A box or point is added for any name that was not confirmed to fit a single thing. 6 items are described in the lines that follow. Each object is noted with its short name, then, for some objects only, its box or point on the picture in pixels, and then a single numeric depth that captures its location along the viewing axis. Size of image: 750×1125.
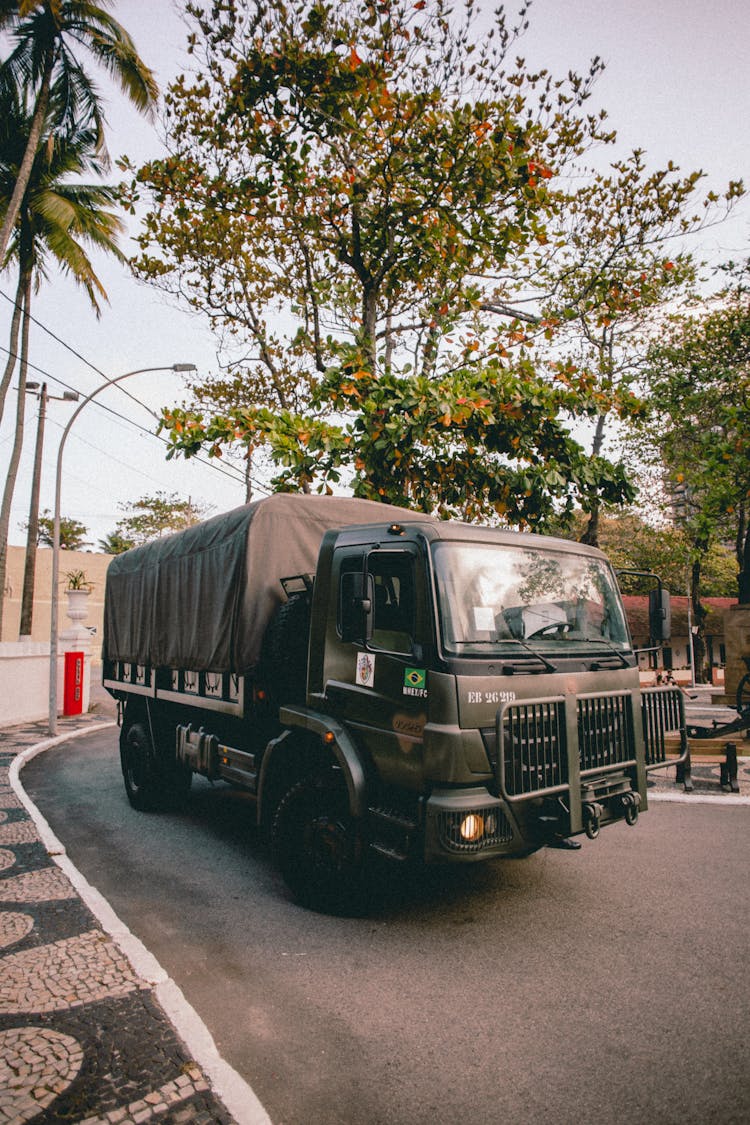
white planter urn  17.72
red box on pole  16.53
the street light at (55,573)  13.20
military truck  4.01
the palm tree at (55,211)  19.41
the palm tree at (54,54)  16.64
